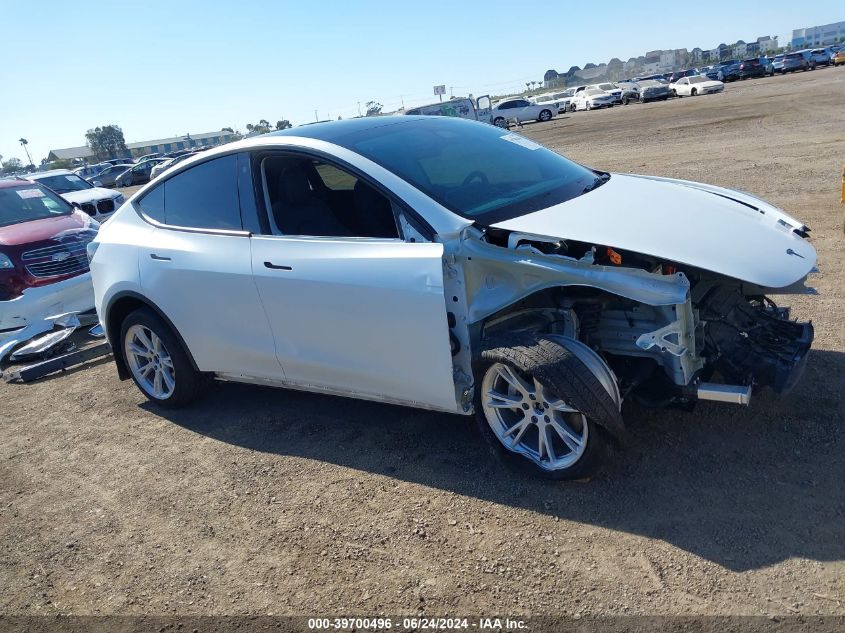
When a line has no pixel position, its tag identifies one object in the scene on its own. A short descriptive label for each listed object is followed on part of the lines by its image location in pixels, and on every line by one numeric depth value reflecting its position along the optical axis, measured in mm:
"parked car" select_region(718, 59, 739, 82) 56325
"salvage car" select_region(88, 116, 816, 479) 3479
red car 7680
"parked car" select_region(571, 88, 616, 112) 50188
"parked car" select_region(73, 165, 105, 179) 48147
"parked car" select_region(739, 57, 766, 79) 54500
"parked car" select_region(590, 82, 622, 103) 50406
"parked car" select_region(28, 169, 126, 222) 12977
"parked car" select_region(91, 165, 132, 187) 45162
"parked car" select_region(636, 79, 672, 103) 47156
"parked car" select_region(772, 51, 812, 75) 52938
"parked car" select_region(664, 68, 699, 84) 58188
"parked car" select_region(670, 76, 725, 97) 44438
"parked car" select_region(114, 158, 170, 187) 41250
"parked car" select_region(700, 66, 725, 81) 56562
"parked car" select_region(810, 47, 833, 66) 53531
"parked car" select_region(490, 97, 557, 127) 44409
